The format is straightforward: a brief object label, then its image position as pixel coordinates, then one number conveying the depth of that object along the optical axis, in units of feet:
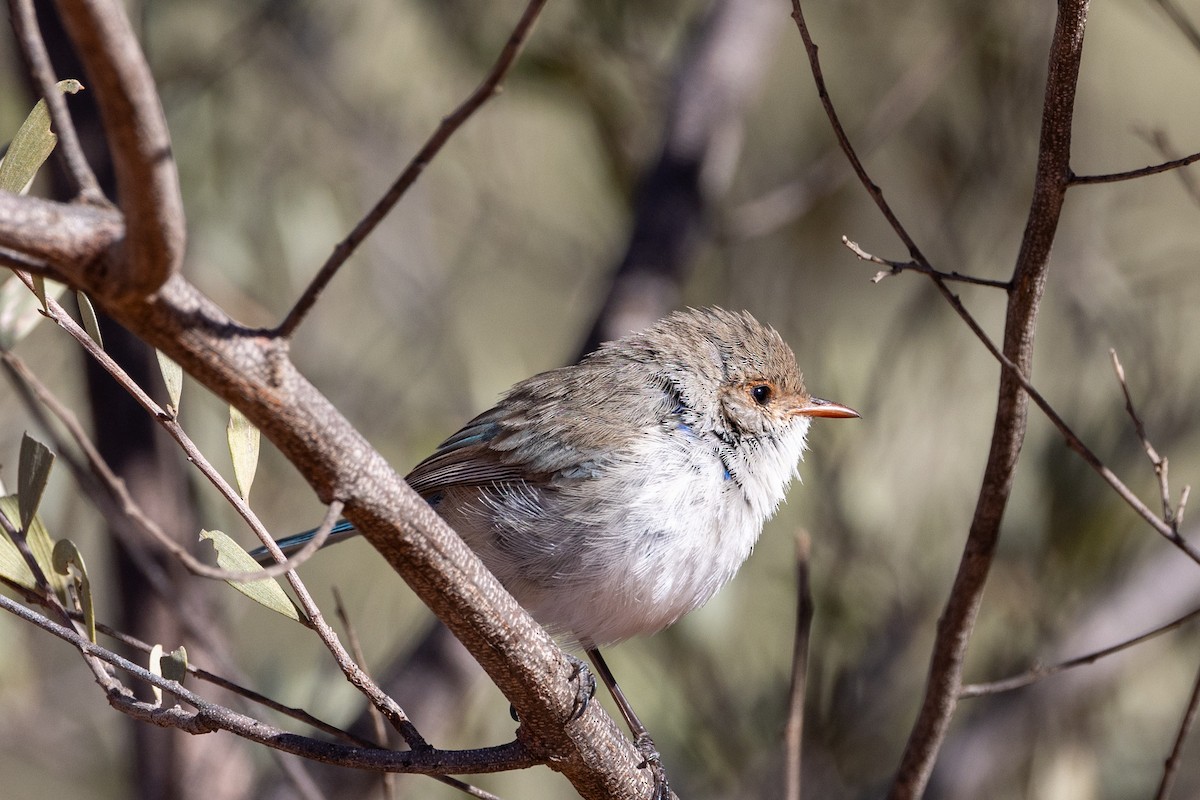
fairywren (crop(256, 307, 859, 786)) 20.51
